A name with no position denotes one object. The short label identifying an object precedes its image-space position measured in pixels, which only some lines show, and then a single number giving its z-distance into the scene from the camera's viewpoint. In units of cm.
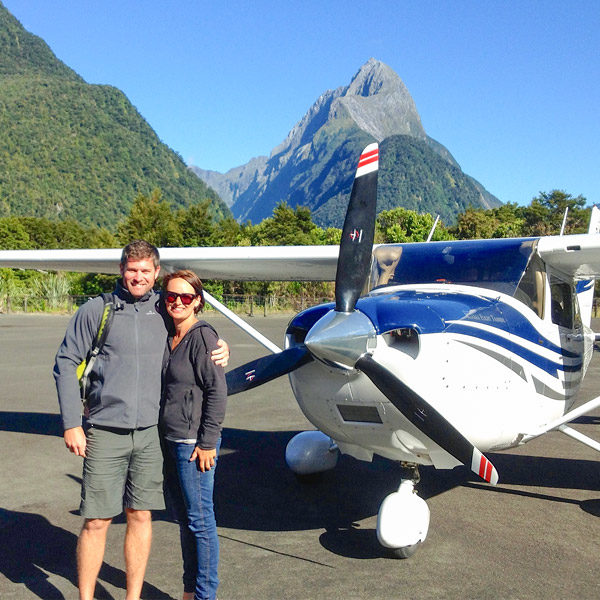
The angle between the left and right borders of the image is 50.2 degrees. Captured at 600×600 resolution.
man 285
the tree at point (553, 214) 5413
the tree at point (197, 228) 3660
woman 290
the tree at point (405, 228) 5344
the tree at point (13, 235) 5357
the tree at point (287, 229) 4191
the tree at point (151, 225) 3634
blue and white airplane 338
